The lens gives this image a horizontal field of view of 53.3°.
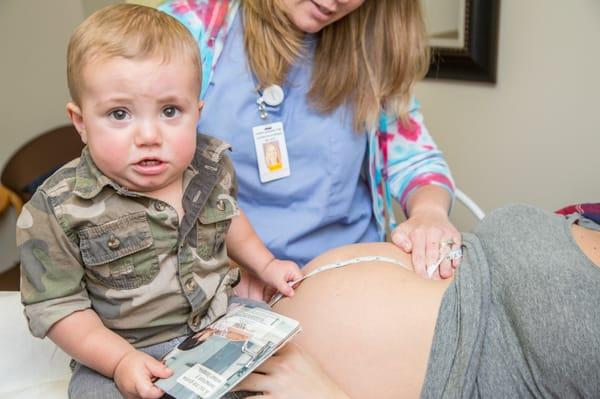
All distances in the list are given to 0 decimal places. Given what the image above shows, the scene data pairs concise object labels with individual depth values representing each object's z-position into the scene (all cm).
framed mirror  205
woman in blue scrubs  136
